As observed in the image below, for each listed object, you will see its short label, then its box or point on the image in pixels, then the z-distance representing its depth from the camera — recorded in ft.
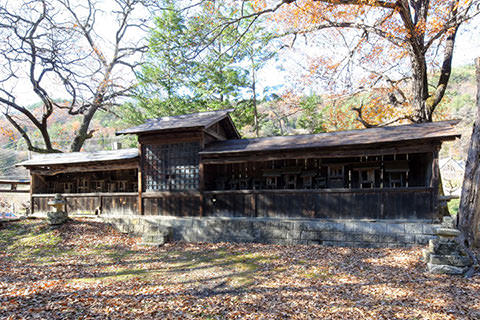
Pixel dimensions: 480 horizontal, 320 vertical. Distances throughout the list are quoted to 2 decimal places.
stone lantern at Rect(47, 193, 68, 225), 43.04
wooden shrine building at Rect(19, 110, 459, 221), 32.81
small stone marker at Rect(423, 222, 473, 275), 23.95
